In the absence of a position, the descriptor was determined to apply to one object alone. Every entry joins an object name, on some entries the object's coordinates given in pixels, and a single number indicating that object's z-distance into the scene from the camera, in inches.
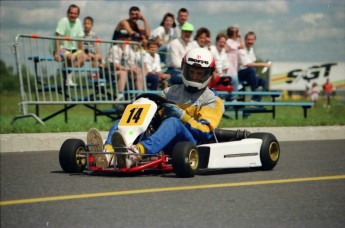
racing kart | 314.0
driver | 315.9
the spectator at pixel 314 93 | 1633.4
